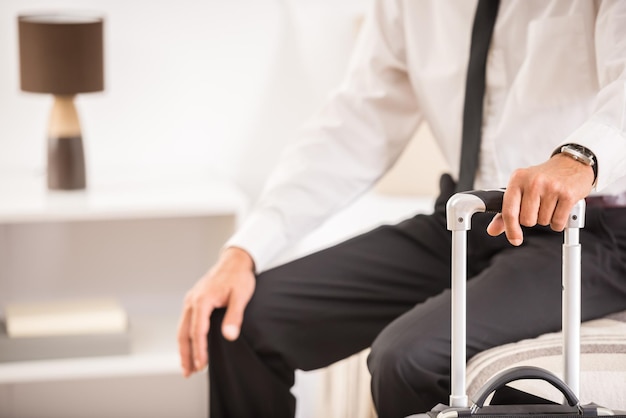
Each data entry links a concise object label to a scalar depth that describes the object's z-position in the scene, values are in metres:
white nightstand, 3.80
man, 2.37
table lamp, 3.58
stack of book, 3.68
